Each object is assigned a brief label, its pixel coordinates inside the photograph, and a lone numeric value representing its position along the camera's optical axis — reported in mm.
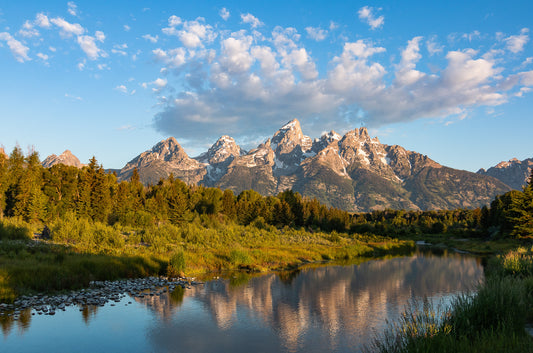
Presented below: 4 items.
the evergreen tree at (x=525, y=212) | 62222
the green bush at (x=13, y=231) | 33906
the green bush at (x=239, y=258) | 40219
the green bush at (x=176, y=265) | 31484
